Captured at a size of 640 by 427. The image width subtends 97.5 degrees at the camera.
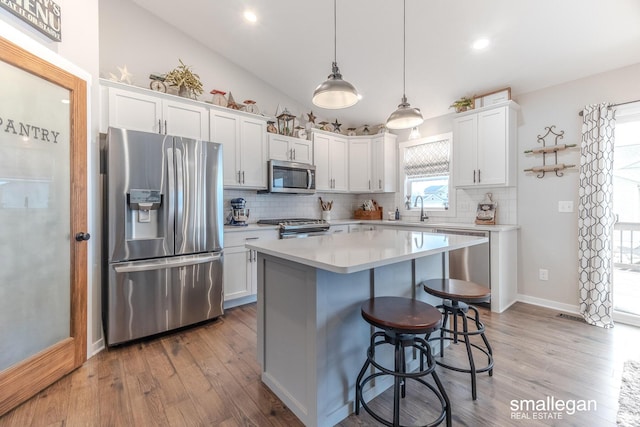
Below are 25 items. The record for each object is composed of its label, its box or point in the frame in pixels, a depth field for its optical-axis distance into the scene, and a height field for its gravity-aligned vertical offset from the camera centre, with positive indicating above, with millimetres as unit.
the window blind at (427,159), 4238 +863
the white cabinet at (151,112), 2719 +1075
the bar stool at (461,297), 1741 -526
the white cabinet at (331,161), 4488 +884
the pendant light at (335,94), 1769 +823
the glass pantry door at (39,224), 1699 -62
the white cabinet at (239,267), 3209 -628
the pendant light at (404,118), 2152 +747
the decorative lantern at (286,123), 4129 +1381
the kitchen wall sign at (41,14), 1696 +1290
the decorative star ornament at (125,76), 2822 +1397
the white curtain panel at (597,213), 2783 +2
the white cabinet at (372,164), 4711 +849
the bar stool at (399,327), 1350 -550
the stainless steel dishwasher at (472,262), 3227 -580
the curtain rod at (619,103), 2719 +1078
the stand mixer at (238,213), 3600 +16
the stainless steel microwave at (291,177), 3866 +533
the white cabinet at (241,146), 3436 +884
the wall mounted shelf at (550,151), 3117 +716
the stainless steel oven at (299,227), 3656 -171
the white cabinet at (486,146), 3309 +838
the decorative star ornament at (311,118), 4655 +1604
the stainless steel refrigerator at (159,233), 2330 -169
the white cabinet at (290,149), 3945 +967
